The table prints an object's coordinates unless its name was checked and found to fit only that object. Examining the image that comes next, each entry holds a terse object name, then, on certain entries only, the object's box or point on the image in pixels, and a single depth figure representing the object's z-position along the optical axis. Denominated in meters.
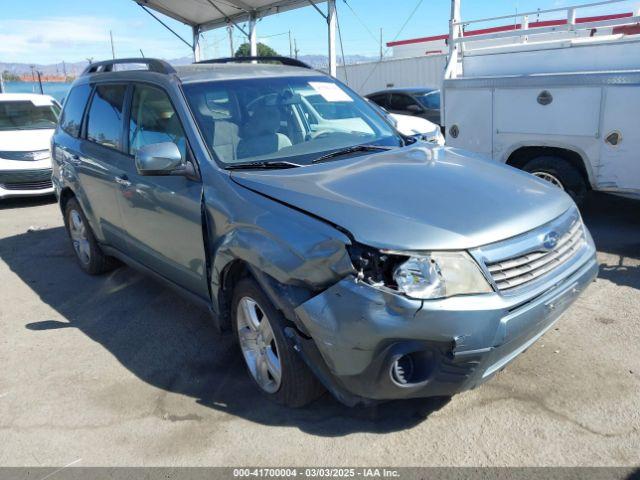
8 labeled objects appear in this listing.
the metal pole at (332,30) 13.55
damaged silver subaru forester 2.40
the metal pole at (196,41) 17.77
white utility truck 5.20
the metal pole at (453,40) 6.71
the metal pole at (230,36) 16.96
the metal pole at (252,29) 15.42
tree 50.50
